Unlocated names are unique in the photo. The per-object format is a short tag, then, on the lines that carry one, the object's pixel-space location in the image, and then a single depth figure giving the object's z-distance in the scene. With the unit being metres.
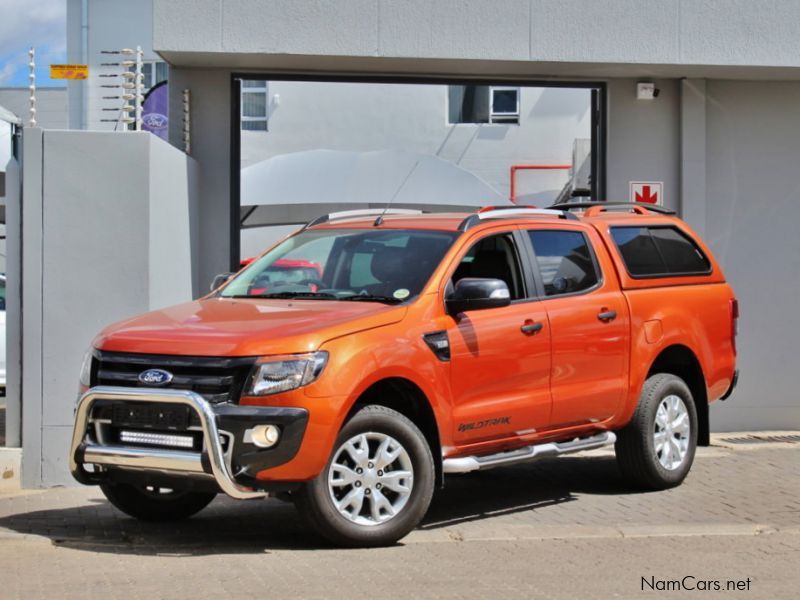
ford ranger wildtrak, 6.69
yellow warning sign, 17.45
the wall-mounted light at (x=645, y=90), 12.28
